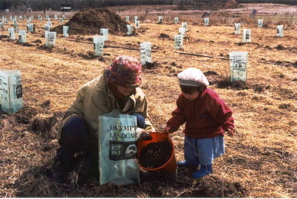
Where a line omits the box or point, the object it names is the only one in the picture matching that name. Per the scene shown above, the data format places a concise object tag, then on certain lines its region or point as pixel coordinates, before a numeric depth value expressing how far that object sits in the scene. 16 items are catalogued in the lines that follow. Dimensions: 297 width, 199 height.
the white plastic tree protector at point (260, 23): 20.39
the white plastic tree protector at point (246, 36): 13.28
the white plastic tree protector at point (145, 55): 8.17
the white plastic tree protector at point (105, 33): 14.23
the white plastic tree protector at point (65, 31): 15.91
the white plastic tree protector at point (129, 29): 17.12
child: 2.63
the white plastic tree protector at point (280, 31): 15.36
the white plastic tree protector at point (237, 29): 16.49
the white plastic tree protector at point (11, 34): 14.47
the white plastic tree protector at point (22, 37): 13.10
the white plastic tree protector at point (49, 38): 11.56
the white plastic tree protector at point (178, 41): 11.47
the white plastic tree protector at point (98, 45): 9.55
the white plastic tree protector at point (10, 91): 4.11
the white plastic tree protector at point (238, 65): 6.08
